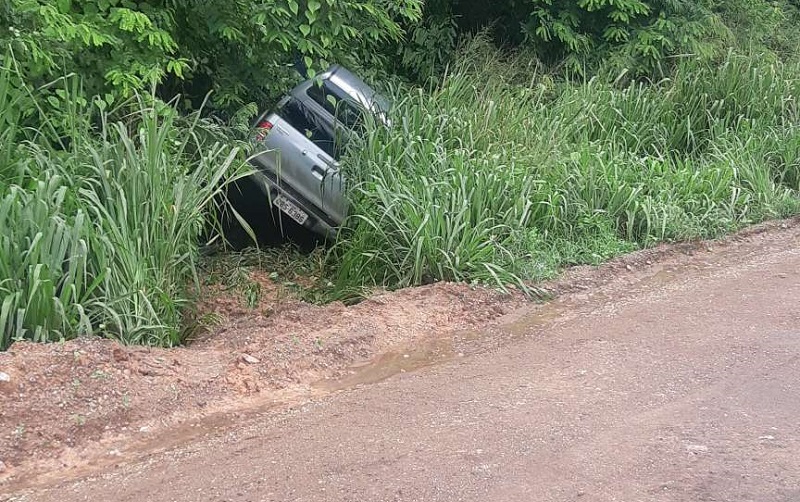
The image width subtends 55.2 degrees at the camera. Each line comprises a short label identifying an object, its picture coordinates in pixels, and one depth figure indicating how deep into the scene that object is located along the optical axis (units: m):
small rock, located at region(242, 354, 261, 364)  4.09
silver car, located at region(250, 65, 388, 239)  6.48
